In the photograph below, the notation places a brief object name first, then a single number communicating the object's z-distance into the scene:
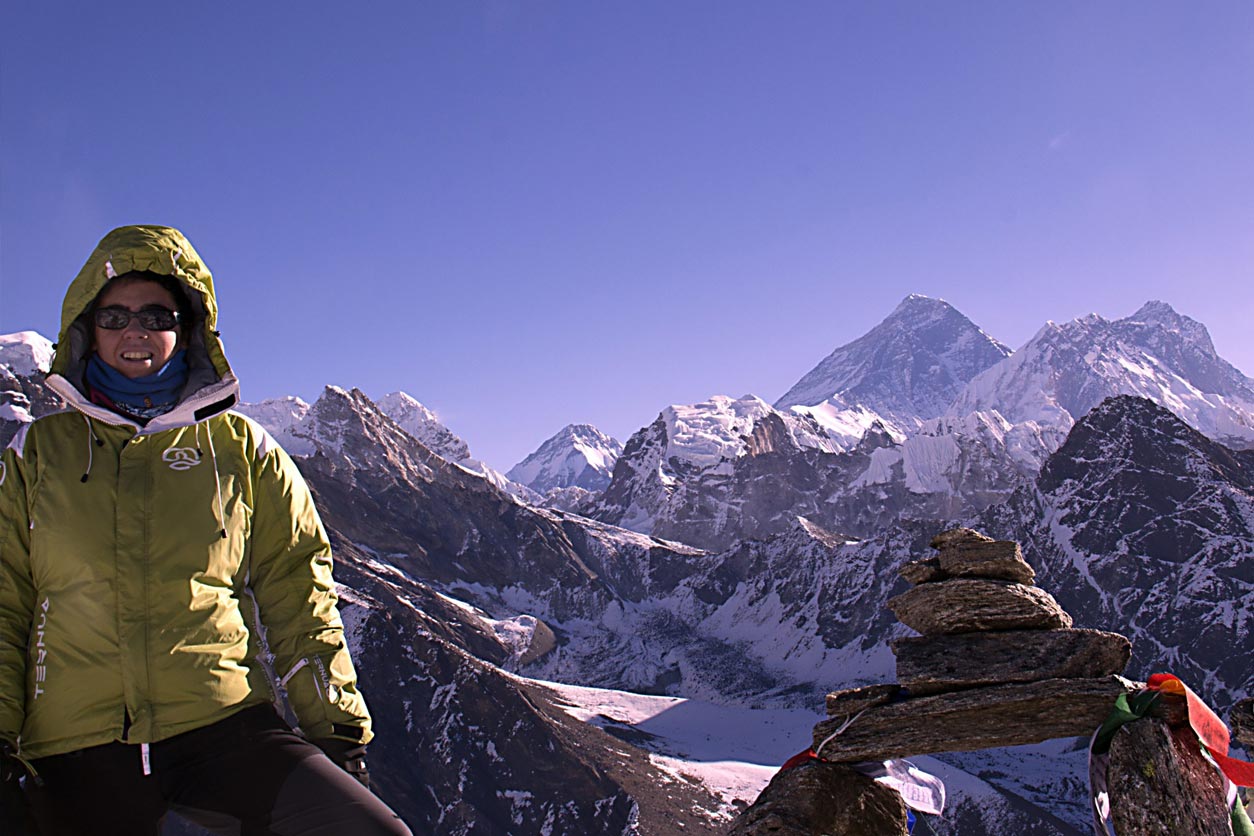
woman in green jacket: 5.33
